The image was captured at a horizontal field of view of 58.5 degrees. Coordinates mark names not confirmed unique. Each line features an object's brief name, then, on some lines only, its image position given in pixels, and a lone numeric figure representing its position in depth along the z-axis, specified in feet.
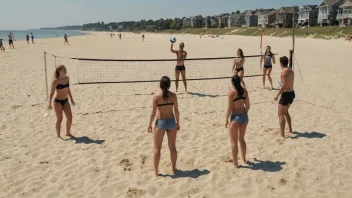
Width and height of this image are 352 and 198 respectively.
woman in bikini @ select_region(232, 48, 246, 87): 35.77
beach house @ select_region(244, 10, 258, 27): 356.63
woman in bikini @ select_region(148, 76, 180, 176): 16.39
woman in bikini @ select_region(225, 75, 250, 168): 17.35
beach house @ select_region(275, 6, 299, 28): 277.03
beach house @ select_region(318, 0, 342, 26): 233.14
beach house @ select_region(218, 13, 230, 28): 445.46
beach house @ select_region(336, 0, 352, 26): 209.46
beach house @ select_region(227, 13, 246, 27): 395.55
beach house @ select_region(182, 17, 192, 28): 567.46
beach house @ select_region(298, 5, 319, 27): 264.72
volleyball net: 52.13
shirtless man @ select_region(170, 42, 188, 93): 37.40
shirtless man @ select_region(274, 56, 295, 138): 22.50
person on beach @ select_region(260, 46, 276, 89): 39.81
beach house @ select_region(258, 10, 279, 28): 315.53
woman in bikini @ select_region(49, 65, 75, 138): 22.11
